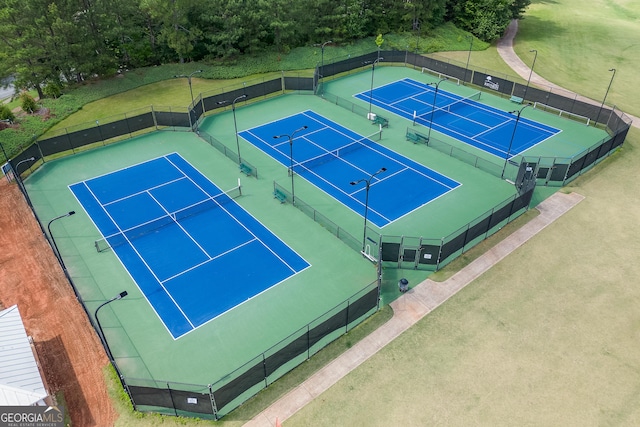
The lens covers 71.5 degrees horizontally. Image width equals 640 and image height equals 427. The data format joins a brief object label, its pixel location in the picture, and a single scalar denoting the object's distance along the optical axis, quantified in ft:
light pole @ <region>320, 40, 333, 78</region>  177.06
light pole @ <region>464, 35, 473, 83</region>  178.09
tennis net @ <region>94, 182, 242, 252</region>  99.40
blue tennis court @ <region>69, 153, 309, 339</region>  86.12
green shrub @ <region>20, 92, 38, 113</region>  153.89
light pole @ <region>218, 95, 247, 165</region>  126.84
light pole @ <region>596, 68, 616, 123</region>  145.59
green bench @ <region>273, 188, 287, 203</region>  111.65
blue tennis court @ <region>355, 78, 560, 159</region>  139.44
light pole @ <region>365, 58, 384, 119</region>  168.49
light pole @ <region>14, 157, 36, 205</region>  109.91
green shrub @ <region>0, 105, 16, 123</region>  144.04
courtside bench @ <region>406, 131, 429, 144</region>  136.87
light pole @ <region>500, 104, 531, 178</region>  118.85
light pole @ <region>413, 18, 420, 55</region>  236.02
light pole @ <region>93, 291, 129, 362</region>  69.46
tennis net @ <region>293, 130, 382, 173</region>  126.74
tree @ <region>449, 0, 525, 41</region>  231.50
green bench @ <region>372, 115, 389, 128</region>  146.41
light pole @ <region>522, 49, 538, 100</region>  163.67
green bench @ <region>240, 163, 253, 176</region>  122.42
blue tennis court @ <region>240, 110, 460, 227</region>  112.27
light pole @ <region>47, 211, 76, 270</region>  87.10
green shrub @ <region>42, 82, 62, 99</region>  165.48
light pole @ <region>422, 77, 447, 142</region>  137.28
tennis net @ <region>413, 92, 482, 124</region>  153.58
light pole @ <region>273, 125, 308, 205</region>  109.25
